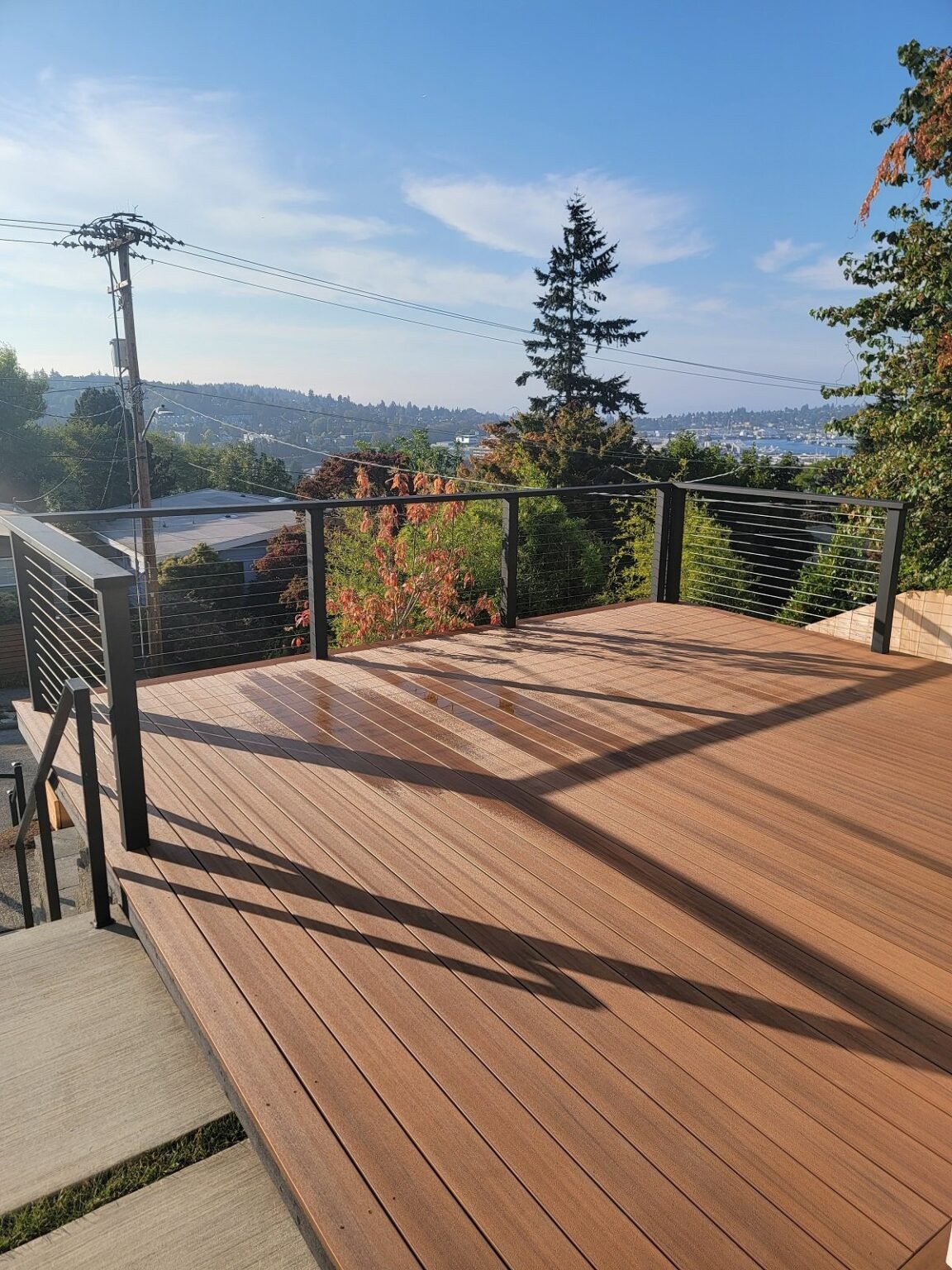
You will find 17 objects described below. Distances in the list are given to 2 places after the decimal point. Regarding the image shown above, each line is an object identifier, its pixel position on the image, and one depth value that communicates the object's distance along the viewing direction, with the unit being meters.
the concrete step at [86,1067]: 1.58
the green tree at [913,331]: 6.70
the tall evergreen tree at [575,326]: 30.64
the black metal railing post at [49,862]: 3.13
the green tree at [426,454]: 33.76
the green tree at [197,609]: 20.39
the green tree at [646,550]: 11.42
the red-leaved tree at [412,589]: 8.23
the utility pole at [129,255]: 15.91
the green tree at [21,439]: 38.25
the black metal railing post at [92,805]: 2.33
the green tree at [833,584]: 10.05
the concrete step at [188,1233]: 1.36
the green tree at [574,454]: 25.39
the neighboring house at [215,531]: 27.42
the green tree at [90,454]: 38.28
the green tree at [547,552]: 15.62
